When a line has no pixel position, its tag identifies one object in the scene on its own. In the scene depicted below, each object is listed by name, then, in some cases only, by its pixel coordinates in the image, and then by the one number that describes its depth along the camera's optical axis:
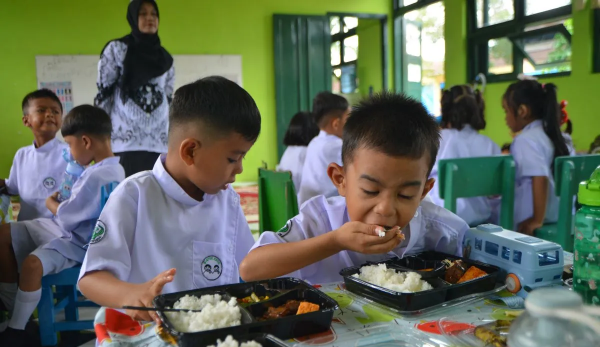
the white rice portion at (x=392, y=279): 0.91
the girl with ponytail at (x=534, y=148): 2.55
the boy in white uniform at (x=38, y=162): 2.94
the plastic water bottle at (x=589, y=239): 0.83
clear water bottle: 0.52
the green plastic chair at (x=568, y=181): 2.14
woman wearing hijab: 2.89
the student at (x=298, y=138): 3.95
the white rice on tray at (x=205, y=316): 0.72
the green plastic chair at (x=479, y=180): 2.21
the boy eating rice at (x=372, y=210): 1.06
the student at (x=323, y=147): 3.16
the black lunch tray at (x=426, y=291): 0.85
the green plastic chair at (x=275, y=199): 2.24
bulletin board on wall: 6.77
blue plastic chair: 2.25
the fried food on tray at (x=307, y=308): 0.79
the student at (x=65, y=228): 2.20
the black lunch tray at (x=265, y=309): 0.69
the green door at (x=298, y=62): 7.66
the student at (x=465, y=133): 3.05
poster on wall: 6.78
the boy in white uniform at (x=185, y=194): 1.24
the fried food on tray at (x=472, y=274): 0.98
